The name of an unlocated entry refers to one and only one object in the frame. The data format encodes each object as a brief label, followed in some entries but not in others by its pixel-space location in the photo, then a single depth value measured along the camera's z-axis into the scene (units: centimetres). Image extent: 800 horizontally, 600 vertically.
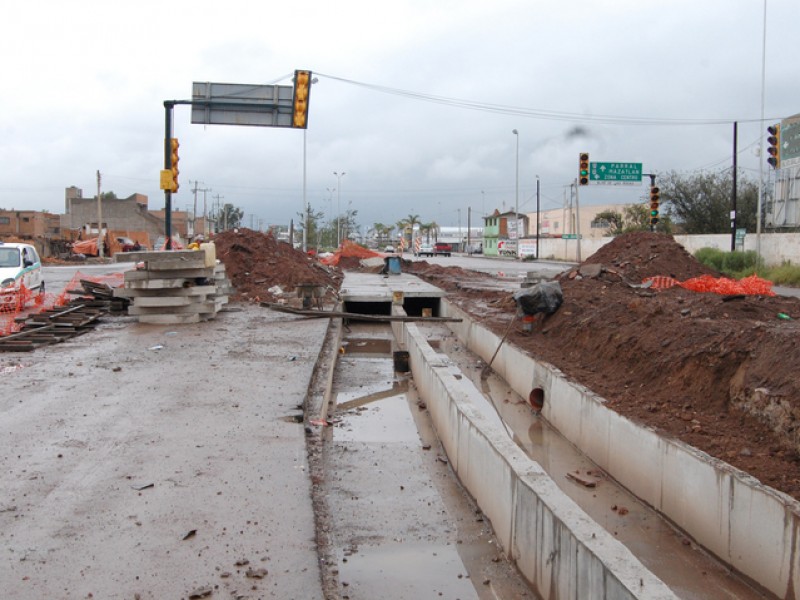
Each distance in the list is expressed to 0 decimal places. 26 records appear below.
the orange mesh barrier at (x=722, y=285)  1580
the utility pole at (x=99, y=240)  5488
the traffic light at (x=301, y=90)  1748
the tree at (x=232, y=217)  13720
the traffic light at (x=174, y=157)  1734
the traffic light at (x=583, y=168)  3095
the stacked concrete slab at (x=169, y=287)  1562
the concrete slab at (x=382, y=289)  2341
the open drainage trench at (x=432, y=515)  585
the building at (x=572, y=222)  9331
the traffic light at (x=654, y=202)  2970
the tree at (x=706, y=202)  5106
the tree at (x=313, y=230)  8715
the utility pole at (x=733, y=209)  3488
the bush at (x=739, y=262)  3269
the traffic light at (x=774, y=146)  2616
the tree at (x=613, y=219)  6694
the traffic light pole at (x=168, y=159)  1753
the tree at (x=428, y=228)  14612
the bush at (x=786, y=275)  2871
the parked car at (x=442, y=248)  8159
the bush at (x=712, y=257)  3356
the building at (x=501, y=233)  8044
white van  1798
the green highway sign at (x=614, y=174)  3612
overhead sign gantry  1966
